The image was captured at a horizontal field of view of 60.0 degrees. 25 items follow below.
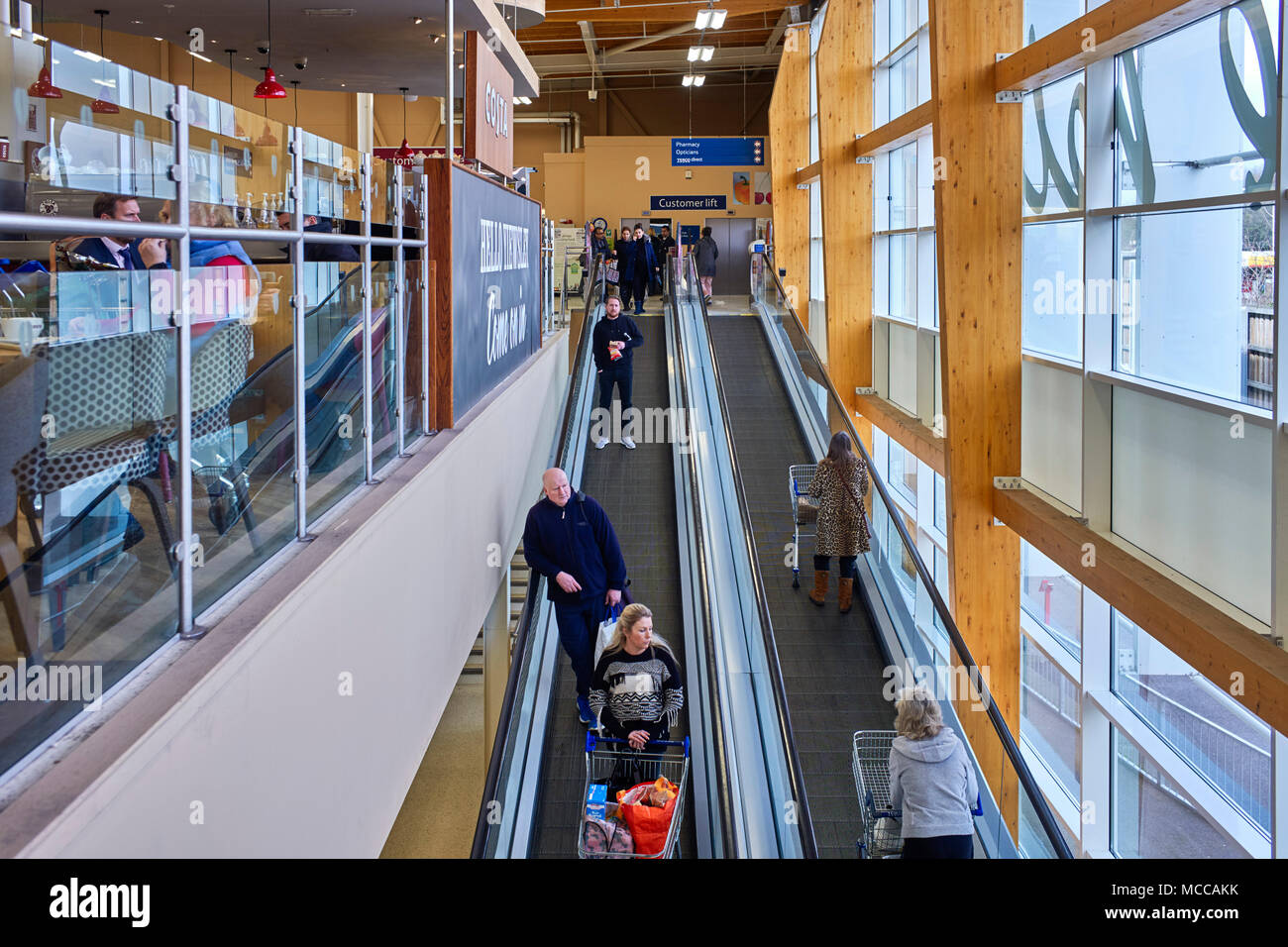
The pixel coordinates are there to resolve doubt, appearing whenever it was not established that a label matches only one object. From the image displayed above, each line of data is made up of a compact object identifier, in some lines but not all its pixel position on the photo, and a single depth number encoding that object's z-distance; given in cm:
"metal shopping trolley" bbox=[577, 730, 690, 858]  682
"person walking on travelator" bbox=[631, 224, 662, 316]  2089
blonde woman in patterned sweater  669
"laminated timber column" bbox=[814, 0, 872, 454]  2009
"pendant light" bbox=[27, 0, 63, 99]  406
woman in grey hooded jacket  549
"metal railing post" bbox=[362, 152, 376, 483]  608
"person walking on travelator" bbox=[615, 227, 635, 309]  2103
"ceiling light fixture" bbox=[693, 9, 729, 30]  2230
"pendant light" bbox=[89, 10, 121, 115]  400
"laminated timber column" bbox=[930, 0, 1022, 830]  1079
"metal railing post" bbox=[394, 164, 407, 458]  688
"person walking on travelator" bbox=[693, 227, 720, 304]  2338
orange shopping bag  623
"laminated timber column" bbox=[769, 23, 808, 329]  2761
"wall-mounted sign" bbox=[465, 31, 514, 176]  1009
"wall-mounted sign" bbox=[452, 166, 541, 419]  868
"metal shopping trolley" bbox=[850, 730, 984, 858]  634
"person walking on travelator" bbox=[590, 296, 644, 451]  1316
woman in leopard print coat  921
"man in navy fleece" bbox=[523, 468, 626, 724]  793
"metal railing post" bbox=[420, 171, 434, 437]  776
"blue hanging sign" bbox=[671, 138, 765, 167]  3319
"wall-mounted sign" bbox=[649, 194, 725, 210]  3403
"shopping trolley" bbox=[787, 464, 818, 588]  1044
